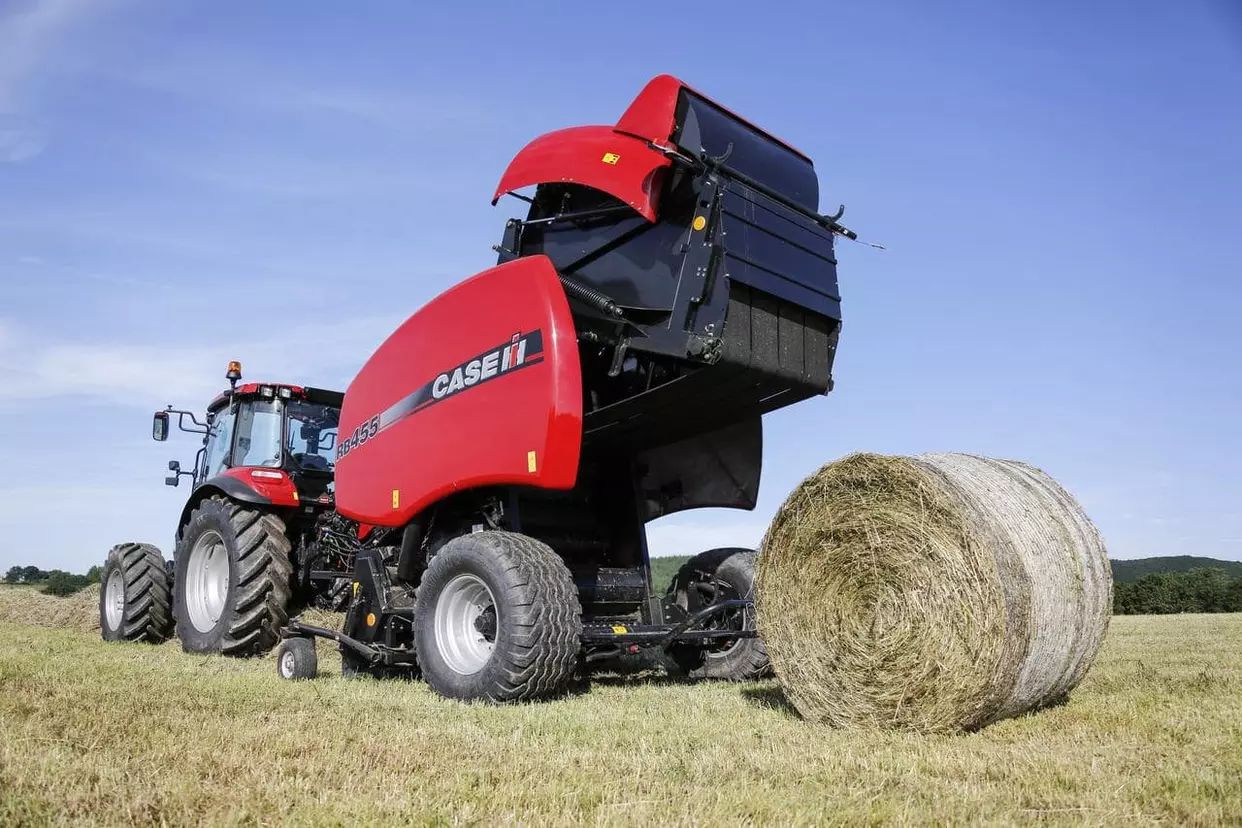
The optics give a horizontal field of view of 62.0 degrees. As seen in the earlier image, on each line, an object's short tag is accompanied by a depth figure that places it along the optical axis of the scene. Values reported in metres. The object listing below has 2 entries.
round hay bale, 4.52
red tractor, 8.42
